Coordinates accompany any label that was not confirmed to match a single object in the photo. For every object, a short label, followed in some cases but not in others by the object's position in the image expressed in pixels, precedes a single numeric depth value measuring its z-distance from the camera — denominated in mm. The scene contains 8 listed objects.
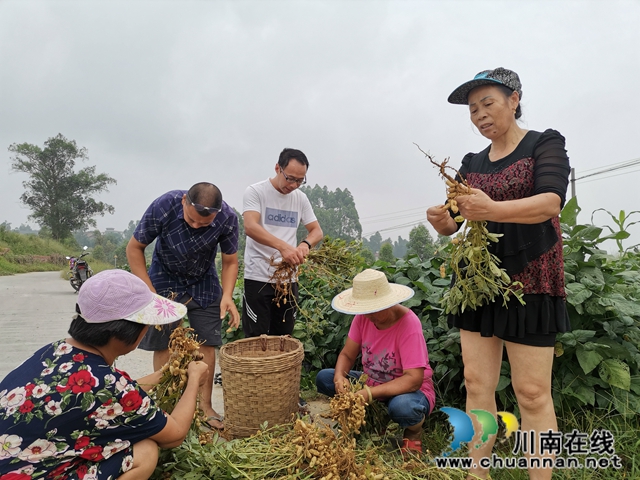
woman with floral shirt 1423
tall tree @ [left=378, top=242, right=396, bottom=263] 30314
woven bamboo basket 2576
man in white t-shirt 3016
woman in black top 1644
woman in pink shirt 2375
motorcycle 12438
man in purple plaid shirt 2754
